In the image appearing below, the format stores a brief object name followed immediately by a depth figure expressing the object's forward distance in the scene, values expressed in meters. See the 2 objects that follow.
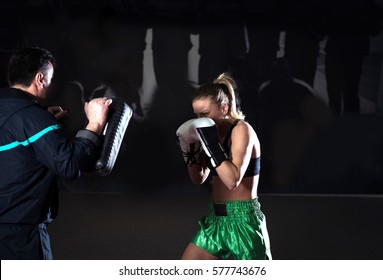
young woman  4.54
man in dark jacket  3.88
